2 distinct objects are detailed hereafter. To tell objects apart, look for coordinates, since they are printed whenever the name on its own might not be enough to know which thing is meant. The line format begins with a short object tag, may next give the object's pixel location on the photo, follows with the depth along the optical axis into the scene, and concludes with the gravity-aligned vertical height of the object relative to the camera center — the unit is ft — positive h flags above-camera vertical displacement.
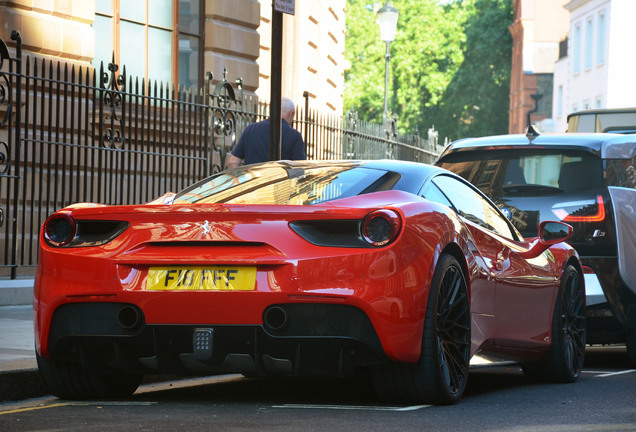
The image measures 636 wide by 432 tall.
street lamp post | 91.93 +10.91
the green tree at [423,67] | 242.37 +21.33
